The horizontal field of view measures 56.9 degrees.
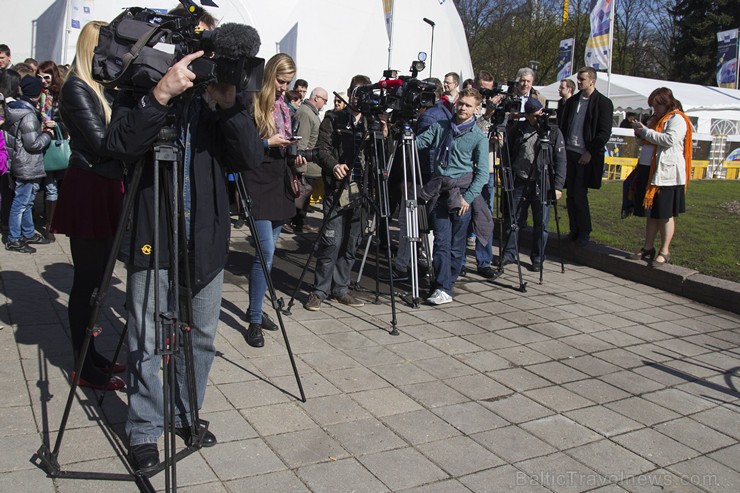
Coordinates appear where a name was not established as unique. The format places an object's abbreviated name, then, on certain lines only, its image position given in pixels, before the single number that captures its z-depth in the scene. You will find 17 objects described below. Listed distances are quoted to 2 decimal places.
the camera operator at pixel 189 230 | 3.04
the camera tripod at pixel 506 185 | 7.41
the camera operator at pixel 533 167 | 7.70
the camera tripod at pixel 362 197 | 5.79
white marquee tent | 22.44
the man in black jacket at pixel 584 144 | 8.41
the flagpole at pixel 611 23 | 16.84
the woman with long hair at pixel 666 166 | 7.55
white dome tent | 17.15
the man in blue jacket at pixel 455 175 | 6.43
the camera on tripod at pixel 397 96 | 5.83
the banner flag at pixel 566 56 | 24.75
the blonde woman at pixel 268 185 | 4.91
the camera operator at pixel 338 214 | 5.98
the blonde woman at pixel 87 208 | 3.45
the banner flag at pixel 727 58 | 29.38
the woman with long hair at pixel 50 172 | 7.77
